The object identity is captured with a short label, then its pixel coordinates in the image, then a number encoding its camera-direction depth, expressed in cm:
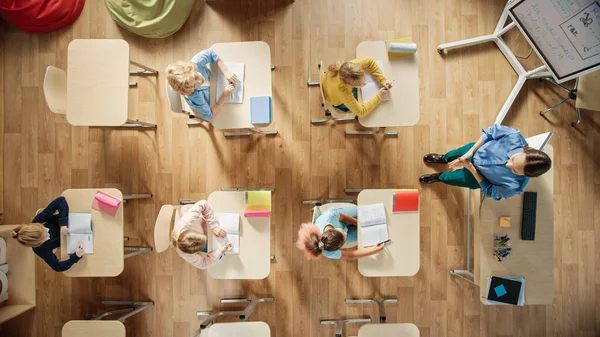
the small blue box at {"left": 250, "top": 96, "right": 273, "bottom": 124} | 254
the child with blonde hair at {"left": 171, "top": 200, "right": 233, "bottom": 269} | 230
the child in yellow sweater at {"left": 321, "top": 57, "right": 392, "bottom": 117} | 243
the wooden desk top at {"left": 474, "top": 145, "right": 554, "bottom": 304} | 254
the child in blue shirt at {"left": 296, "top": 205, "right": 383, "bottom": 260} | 218
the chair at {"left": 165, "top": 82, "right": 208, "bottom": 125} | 239
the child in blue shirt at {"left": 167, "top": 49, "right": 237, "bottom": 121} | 230
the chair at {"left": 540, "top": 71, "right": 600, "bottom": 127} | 293
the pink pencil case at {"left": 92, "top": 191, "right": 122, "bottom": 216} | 261
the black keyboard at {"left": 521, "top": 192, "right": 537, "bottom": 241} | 253
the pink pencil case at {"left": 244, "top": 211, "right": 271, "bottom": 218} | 252
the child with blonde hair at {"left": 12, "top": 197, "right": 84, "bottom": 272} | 257
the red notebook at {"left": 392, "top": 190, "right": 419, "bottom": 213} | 252
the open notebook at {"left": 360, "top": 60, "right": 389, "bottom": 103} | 259
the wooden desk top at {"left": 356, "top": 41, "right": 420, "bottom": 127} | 260
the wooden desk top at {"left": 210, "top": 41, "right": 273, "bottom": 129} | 259
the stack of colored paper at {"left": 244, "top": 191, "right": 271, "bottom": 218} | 253
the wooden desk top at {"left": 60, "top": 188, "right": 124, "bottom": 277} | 264
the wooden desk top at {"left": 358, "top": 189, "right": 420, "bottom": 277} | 254
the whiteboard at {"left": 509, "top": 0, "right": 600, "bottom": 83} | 222
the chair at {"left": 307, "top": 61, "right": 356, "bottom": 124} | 282
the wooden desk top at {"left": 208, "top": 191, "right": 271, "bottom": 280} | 256
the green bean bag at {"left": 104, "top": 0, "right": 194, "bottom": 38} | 301
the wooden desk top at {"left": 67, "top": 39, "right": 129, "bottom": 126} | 266
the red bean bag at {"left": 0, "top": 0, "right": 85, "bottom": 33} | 300
